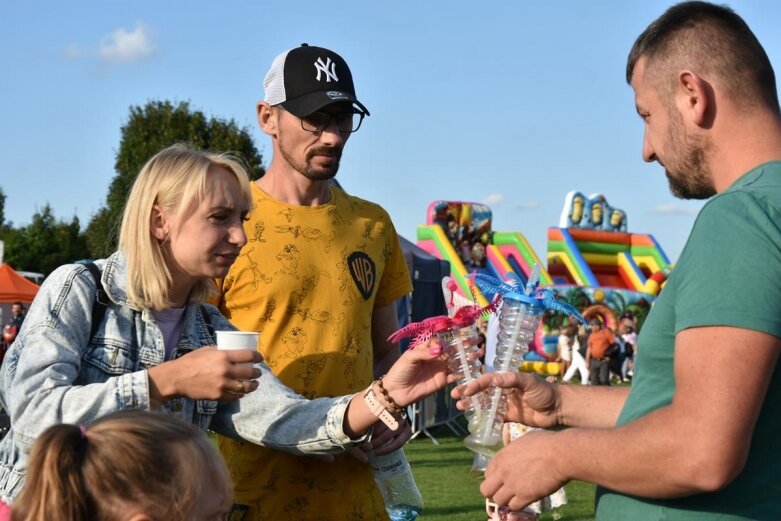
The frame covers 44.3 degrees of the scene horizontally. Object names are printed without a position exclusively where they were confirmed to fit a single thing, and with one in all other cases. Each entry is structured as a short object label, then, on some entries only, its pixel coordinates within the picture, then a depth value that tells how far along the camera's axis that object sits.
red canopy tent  20.03
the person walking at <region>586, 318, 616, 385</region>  21.53
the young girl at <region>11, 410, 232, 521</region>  1.63
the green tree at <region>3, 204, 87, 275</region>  44.12
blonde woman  2.46
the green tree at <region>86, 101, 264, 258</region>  37.00
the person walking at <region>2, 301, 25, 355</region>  17.27
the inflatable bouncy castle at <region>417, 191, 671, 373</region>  27.27
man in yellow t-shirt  3.17
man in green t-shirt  1.77
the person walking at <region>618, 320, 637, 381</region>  24.62
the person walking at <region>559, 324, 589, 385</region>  23.11
